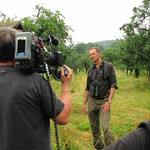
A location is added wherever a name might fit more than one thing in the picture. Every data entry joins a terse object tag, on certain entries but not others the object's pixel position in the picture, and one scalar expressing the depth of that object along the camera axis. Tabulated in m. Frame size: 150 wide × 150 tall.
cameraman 0.94
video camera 0.91
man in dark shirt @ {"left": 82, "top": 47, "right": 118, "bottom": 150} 2.47
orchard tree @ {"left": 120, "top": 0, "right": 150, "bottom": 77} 9.48
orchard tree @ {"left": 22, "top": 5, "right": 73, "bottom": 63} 15.99
